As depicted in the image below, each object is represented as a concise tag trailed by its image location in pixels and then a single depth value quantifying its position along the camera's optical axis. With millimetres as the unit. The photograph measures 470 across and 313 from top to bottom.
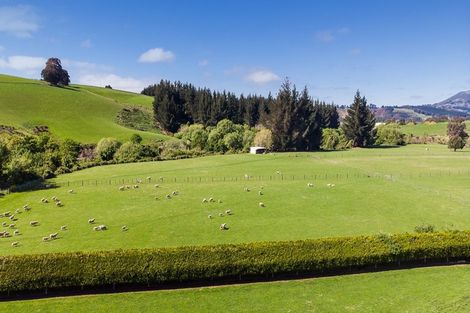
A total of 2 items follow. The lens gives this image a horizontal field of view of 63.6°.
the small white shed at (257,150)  109500
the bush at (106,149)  97062
